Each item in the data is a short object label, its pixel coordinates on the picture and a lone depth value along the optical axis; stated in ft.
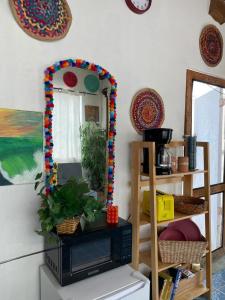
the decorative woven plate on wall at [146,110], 5.83
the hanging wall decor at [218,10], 7.22
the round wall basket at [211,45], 7.25
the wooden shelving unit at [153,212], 5.04
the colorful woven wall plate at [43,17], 4.27
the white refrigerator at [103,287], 3.96
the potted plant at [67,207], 3.98
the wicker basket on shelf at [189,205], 5.75
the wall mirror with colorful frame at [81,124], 4.67
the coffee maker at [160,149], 5.36
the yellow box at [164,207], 5.29
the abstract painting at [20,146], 4.21
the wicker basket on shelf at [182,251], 5.46
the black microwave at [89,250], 4.05
